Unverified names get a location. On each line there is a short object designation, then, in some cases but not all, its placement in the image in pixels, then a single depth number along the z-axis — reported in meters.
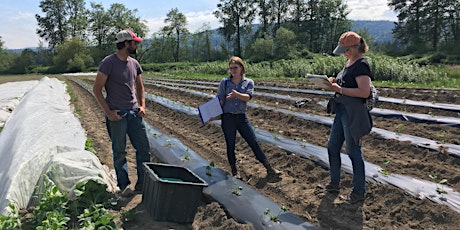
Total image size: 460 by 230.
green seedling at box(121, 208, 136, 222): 3.26
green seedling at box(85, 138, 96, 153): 5.11
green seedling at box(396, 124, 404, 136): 6.13
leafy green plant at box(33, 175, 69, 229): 2.91
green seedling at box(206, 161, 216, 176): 4.50
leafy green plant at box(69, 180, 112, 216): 3.24
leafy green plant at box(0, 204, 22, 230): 2.72
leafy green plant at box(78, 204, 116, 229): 2.82
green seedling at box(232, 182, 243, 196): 3.81
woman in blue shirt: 4.08
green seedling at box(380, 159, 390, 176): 4.04
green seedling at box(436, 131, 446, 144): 5.49
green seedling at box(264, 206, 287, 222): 3.21
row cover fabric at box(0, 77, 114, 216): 3.41
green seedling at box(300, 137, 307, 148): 5.43
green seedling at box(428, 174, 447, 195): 3.47
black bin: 3.22
